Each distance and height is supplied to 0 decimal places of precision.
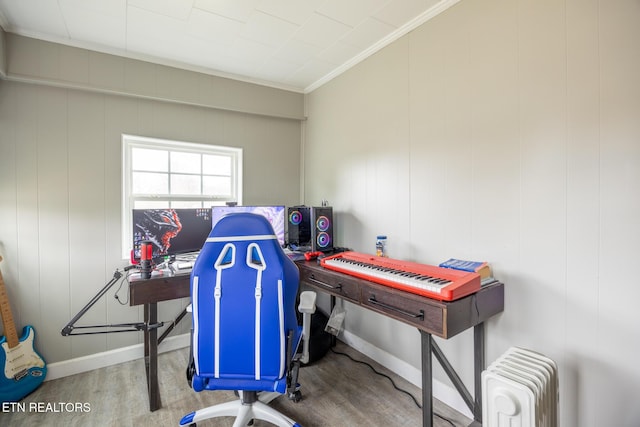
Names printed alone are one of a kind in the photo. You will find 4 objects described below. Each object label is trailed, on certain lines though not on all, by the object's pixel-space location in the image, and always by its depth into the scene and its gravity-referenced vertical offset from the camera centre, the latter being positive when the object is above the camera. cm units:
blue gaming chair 138 -46
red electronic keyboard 138 -36
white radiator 111 -72
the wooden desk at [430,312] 135 -52
